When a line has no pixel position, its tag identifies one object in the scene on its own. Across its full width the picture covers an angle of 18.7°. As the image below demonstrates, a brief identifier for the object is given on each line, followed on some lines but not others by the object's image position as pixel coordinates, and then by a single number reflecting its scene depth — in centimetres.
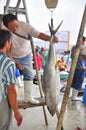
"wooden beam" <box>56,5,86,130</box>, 187
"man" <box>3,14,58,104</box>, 265
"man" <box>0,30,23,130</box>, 195
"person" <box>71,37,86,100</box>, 493
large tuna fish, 210
